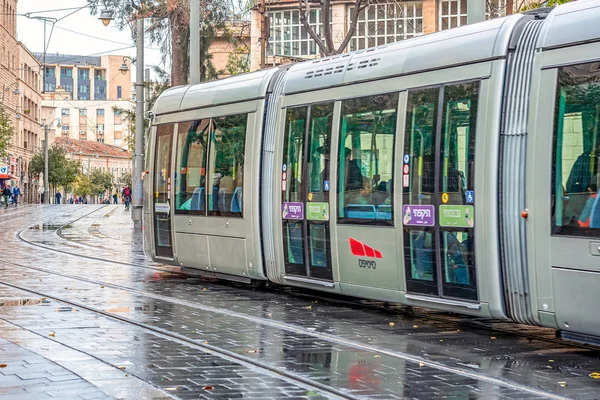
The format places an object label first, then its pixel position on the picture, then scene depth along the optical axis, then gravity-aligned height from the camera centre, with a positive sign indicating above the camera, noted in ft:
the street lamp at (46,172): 341.49 +3.35
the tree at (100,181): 474.08 +0.65
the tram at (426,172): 30.63 +0.39
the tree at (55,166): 363.97 +5.58
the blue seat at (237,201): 49.55 -0.86
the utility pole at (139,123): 113.70 +6.57
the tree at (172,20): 110.93 +17.84
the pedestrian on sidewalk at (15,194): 278.67 -3.12
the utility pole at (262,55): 159.28 +19.65
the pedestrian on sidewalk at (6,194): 247.87 -2.76
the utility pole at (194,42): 79.74 +10.68
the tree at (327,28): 72.38 +10.75
